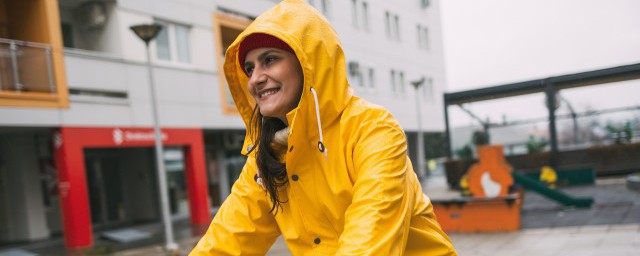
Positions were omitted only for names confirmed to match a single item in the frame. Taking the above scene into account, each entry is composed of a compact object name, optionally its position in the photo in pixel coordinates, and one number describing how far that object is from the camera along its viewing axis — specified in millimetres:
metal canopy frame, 17719
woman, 1810
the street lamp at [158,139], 12844
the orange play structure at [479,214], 10664
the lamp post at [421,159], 36844
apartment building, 14797
